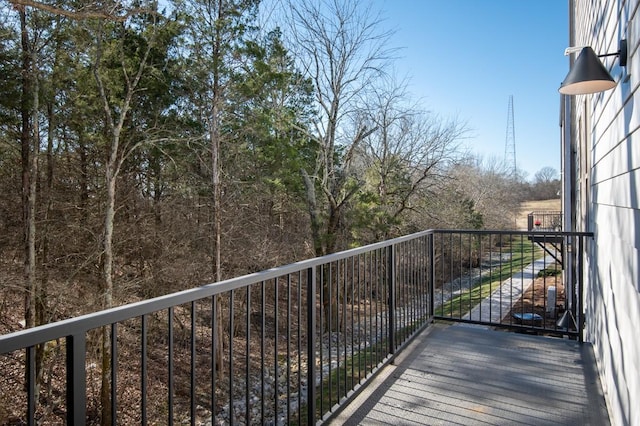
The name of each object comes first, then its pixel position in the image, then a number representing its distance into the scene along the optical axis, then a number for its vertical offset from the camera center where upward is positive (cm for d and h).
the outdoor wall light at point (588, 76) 215 +74
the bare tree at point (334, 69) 1128 +414
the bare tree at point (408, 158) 1340 +199
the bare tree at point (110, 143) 771 +158
